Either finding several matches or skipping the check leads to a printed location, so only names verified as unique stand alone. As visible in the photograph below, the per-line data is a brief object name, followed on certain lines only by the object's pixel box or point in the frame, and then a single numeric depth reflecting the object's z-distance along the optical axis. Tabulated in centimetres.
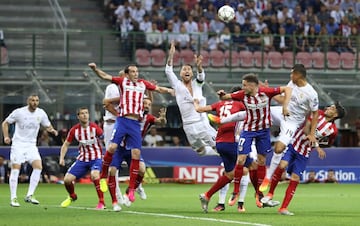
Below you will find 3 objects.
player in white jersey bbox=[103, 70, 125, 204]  2138
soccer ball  2386
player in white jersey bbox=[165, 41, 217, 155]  2009
